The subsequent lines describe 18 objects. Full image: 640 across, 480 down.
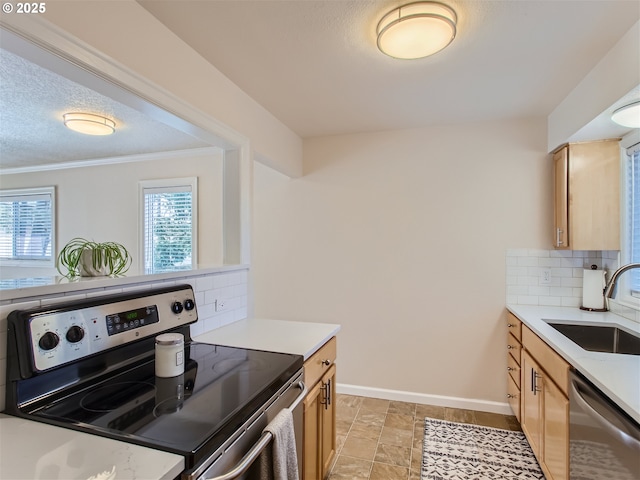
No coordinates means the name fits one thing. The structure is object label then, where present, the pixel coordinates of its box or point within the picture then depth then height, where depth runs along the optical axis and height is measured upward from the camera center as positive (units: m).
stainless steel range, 0.87 -0.49
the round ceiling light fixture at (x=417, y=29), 1.45 +0.93
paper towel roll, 2.42 -0.36
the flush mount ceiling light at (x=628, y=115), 1.73 +0.65
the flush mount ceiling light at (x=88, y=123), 2.77 +0.95
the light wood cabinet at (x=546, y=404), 1.60 -0.90
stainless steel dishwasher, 1.08 -0.71
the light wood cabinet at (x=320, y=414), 1.54 -0.87
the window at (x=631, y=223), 2.21 +0.11
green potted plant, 1.46 -0.10
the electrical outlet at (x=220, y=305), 1.99 -0.39
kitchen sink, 1.94 -0.59
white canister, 1.22 -0.43
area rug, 2.04 -1.41
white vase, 1.45 -0.12
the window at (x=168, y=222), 3.81 +0.18
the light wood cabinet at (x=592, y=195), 2.30 +0.30
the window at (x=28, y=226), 4.49 +0.16
